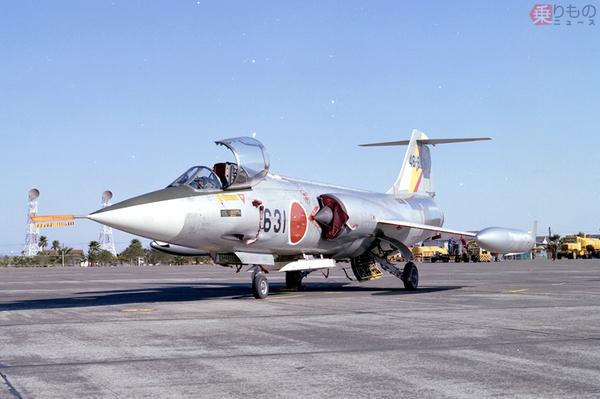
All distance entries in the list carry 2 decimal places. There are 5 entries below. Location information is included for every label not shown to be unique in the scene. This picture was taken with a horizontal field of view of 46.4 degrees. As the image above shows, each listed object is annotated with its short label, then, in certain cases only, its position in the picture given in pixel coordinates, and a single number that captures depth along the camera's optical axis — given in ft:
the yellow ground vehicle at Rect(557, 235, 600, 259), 252.40
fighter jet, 46.26
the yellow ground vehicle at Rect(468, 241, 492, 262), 232.32
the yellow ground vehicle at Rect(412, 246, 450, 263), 247.29
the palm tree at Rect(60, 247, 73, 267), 432.09
